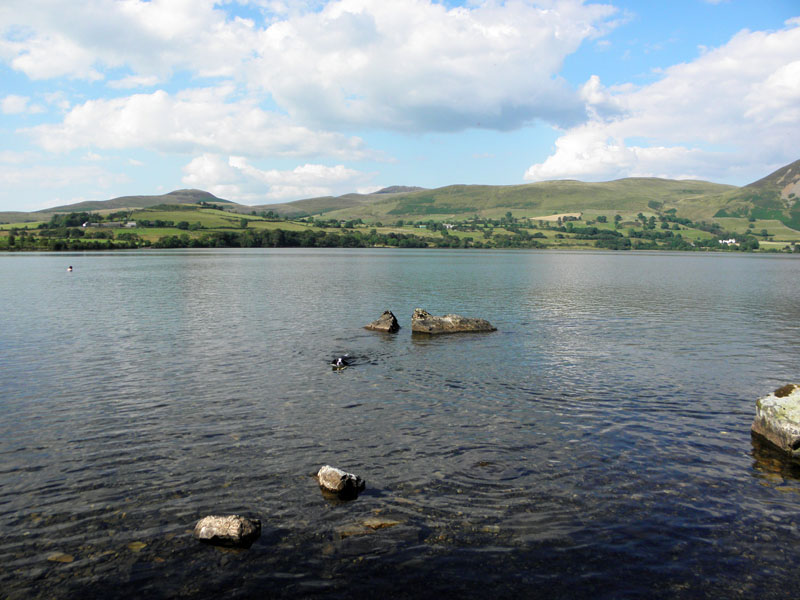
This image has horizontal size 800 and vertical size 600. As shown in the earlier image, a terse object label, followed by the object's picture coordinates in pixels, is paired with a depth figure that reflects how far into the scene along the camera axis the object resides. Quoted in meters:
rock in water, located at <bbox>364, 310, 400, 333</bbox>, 37.19
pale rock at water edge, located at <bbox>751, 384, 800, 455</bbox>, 15.65
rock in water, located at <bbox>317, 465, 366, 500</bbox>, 12.78
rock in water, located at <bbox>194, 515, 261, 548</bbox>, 10.80
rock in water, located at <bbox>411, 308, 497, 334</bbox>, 37.01
